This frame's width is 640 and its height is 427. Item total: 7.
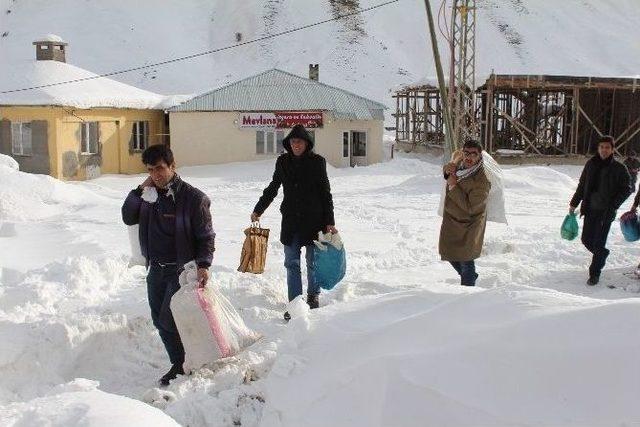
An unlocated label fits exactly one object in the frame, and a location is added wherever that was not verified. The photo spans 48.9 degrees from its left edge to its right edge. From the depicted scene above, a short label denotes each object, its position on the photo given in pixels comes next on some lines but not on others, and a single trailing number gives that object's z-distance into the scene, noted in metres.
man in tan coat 5.85
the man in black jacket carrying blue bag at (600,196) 6.77
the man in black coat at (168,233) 4.38
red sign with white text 24.31
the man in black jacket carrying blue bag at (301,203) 5.64
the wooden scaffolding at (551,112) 23.83
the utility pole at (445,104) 16.20
